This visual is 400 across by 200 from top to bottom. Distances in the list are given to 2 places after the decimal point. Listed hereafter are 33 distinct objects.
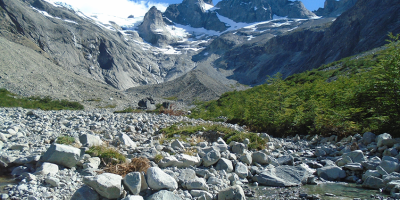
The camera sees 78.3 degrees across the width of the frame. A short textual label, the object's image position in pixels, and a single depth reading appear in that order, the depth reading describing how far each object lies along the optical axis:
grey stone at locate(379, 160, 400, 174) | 5.97
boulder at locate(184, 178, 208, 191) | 5.39
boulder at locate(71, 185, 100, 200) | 4.37
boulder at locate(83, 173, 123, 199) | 4.46
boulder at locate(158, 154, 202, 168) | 6.45
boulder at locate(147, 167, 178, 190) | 4.97
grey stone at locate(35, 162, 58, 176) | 5.02
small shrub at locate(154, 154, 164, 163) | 6.57
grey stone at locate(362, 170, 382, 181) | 5.94
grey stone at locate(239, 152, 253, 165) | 7.61
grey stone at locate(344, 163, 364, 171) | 6.59
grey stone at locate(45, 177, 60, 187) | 4.73
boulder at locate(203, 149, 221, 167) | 7.02
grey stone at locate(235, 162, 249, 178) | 6.74
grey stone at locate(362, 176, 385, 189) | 5.58
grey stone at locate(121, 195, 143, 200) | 4.29
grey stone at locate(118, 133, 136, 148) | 8.07
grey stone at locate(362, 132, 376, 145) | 8.60
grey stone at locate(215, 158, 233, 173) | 6.90
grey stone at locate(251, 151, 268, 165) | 7.77
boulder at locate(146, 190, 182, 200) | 4.57
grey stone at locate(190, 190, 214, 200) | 5.09
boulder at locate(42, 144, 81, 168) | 5.45
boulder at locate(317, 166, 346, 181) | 6.51
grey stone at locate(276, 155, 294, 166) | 7.69
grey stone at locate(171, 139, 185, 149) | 8.39
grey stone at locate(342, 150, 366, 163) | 7.06
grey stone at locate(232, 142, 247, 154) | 8.46
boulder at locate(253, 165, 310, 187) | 6.22
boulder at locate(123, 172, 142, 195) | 4.73
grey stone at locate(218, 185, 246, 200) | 5.02
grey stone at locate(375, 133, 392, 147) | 7.81
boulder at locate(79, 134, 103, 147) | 7.40
